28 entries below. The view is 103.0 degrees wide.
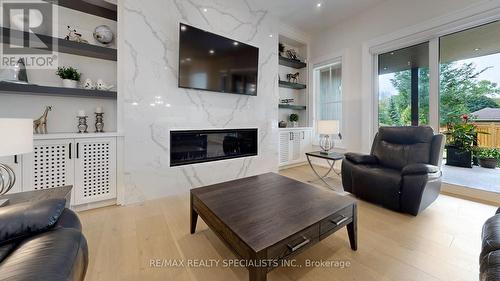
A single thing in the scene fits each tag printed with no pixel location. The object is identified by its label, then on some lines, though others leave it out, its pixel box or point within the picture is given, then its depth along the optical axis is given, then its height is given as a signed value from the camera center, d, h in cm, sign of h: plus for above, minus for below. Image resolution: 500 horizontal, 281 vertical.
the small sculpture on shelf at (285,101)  477 +94
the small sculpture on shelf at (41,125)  219 +16
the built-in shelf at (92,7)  234 +162
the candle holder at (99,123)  251 +21
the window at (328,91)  442 +115
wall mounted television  280 +120
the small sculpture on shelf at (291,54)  476 +207
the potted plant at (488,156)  293 -23
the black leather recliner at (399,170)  210 -36
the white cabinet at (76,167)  203 -31
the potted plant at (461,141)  295 +0
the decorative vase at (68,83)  228 +64
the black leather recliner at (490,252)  81 -51
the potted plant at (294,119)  479 +51
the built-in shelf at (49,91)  198 +53
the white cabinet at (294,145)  433 -11
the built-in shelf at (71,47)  212 +108
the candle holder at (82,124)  241 +18
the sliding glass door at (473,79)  265 +88
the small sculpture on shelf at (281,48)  462 +214
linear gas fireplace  294 -9
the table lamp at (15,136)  108 +2
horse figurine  492 +156
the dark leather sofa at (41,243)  69 -45
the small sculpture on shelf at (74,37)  235 +121
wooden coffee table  107 -52
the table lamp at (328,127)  330 +22
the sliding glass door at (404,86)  318 +93
